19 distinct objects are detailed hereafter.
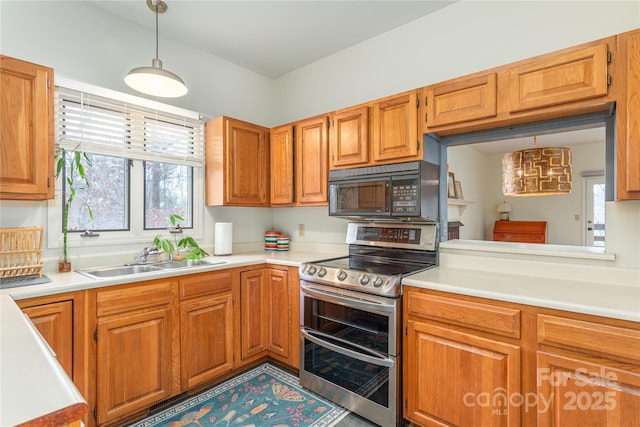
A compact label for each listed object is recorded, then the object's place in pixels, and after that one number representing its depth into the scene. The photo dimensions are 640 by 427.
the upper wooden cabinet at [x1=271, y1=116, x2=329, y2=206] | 2.66
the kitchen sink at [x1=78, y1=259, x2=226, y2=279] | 2.12
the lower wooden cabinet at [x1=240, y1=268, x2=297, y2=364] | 2.46
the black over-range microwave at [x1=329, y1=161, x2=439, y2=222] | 2.08
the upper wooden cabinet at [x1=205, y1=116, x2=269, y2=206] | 2.70
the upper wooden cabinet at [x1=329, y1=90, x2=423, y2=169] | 2.14
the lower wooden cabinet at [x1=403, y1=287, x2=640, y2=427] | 1.24
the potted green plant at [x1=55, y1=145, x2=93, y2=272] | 2.02
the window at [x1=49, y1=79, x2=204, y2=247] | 2.15
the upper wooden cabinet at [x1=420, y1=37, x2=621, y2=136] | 1.52
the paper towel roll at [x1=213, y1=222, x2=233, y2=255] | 2.81
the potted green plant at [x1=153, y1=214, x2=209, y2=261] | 2.46
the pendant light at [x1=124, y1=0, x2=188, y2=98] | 1.91
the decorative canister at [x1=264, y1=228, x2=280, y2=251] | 3.19
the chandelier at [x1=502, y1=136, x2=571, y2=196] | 1.95
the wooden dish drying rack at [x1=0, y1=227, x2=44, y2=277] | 1.82
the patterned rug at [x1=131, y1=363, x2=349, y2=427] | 1.91
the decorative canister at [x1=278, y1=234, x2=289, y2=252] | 3.16
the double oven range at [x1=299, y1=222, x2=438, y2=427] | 1.81
